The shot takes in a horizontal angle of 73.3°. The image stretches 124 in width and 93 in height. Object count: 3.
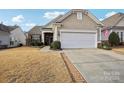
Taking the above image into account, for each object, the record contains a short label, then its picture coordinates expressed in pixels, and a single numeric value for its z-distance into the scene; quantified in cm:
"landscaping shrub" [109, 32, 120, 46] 993
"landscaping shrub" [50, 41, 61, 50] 763
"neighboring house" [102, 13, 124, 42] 1110
